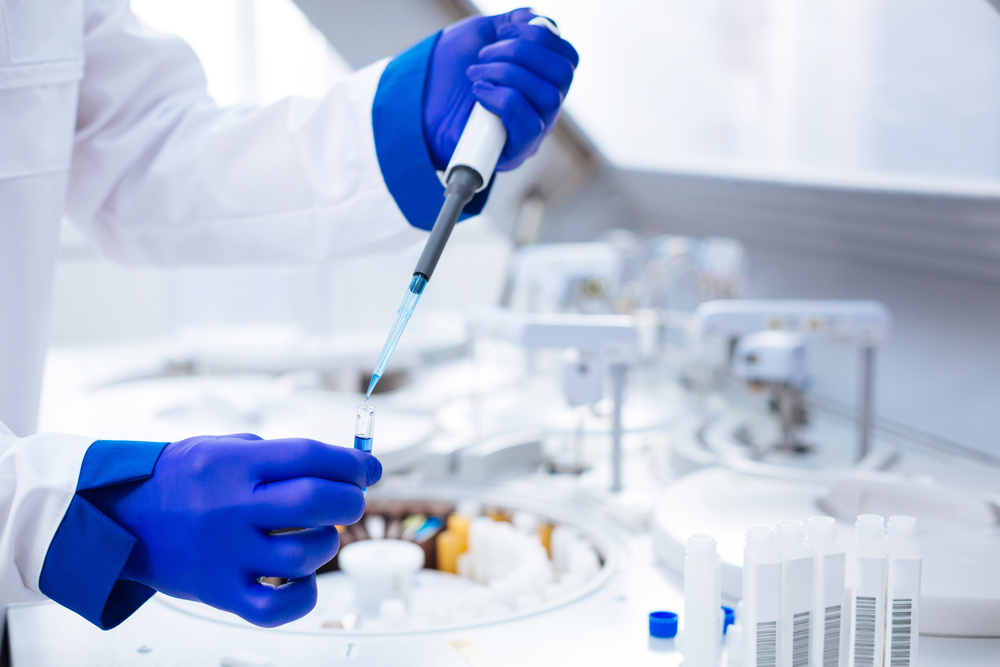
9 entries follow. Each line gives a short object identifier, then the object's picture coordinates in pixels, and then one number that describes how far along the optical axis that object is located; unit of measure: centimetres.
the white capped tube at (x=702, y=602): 70
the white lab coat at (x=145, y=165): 94
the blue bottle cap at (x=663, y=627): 87
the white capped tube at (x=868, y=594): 68
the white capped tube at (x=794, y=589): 67
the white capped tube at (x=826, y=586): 68
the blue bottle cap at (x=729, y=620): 85
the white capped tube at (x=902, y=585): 67
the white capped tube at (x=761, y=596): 66
